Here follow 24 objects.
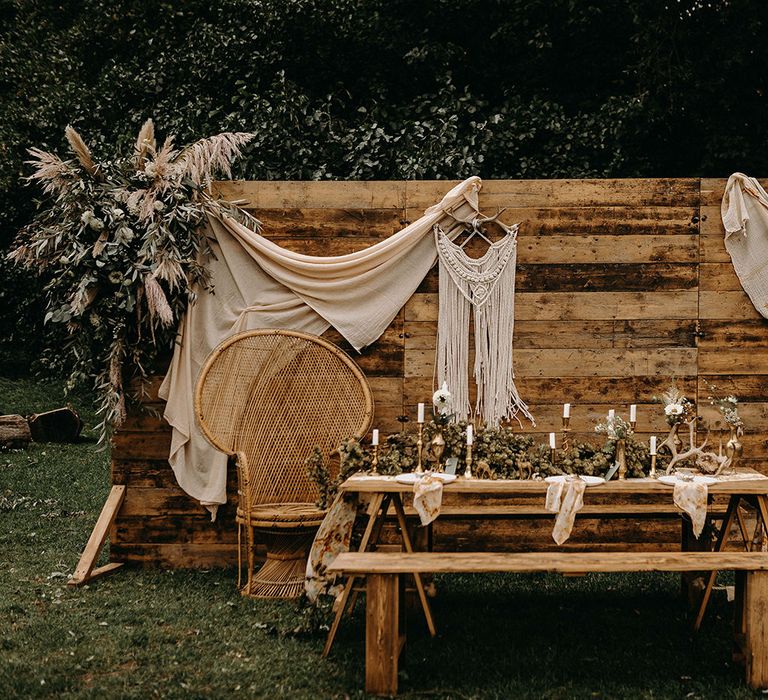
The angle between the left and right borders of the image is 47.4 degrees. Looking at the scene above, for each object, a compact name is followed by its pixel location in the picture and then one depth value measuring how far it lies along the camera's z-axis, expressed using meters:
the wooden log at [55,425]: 10.23
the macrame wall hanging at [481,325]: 5.07
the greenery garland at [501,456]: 3.87
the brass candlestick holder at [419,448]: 3.92
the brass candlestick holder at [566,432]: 3.98
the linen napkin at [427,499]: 3.64
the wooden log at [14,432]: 9.56
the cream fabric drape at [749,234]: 5.08
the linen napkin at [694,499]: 3.59
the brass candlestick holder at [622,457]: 3.81
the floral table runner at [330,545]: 3.95
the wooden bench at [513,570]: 3.24
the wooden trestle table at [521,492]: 3.65
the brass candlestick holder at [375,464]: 3.96
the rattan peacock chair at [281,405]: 4.97
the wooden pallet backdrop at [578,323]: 5.11
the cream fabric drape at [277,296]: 5.05
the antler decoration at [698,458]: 3.92
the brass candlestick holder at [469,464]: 3.84
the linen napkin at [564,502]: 3.63
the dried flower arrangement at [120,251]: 4.79
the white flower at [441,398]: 4.01
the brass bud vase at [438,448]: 3.93
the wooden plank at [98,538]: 4.74
